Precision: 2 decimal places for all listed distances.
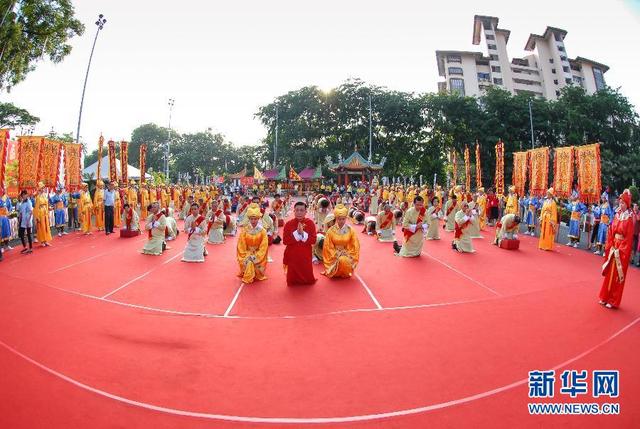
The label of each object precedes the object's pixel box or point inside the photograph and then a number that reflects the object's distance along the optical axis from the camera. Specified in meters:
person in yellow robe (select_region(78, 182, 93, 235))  14.72
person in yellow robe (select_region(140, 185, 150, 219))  19.34
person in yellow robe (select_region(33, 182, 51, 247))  11.88
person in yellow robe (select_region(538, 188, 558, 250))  12.23
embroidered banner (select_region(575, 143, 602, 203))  13.82
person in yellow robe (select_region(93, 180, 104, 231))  15.45
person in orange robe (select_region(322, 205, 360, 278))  8.62
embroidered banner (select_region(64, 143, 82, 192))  15.70
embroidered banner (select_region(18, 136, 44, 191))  13.47
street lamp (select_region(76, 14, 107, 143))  22.87
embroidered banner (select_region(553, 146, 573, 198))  15.61
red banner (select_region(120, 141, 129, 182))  19.27
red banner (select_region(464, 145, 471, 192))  24.88
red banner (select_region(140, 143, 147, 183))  21.70
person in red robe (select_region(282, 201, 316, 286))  7.99
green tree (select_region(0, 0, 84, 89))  13.66
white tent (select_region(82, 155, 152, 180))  28.75
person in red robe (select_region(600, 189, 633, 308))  6.31
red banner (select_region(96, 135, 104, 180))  17.67
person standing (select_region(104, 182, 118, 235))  14.67
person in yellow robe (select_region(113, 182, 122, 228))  16.33
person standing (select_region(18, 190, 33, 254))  10.62
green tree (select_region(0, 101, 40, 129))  35.88
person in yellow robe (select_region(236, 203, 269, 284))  8.30
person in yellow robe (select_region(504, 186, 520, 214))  15.78
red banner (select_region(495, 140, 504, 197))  21.16
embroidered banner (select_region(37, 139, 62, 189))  14.07
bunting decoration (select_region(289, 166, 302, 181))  44.30
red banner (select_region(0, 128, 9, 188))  11.27
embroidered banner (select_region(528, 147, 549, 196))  17.53
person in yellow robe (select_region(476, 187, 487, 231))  18.02
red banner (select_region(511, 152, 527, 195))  19.42
